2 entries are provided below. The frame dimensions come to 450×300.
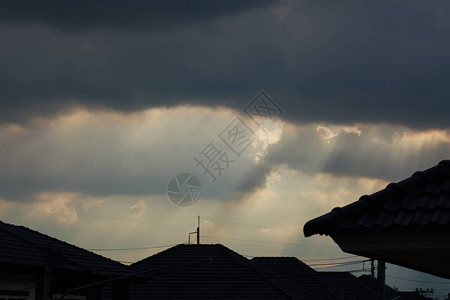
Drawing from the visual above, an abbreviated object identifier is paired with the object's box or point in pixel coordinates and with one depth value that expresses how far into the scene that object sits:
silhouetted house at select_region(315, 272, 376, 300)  66.31
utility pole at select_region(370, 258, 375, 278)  66.22
